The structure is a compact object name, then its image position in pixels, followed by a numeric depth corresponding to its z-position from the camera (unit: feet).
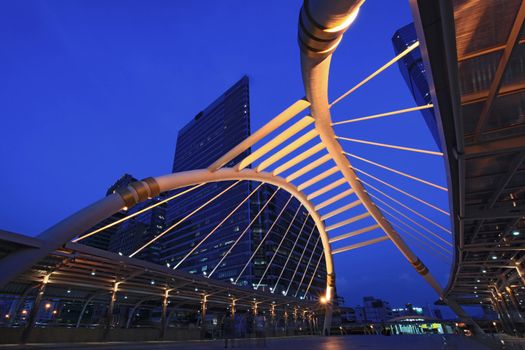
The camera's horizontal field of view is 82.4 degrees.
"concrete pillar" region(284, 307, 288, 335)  142.78
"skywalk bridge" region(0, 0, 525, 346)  16.43
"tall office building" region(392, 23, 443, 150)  250.29
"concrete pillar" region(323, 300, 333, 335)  136.32
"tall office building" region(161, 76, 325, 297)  280.51
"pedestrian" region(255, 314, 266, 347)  77.44
